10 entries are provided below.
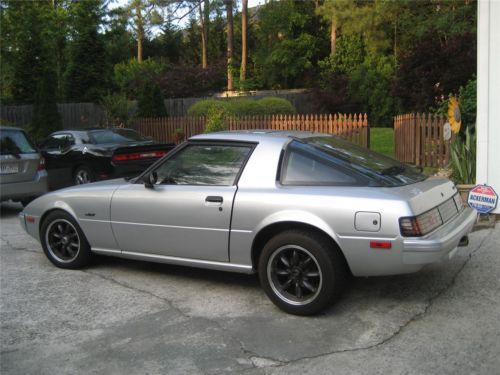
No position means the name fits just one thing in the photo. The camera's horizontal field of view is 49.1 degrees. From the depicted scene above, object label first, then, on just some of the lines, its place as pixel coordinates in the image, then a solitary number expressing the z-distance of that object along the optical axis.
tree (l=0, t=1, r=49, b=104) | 27.70
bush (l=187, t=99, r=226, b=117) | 17.89
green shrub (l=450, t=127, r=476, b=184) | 8.36
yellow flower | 8.80
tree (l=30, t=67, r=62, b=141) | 20.81
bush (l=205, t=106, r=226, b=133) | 15.34
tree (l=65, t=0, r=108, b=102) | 31.00
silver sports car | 4.05
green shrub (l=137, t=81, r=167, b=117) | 19.64
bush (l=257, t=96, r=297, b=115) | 19.33
